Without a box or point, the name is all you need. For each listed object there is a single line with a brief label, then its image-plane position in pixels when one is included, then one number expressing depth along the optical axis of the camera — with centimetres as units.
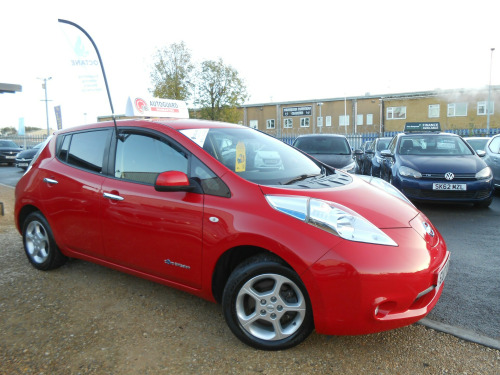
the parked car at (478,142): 1238
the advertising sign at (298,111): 4003
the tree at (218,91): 2454
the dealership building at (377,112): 3400
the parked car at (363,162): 1260
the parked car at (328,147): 869
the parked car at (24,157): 1766
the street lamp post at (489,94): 3006
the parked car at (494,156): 827
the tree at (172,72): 2383
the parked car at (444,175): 659
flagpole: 426
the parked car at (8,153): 2095
